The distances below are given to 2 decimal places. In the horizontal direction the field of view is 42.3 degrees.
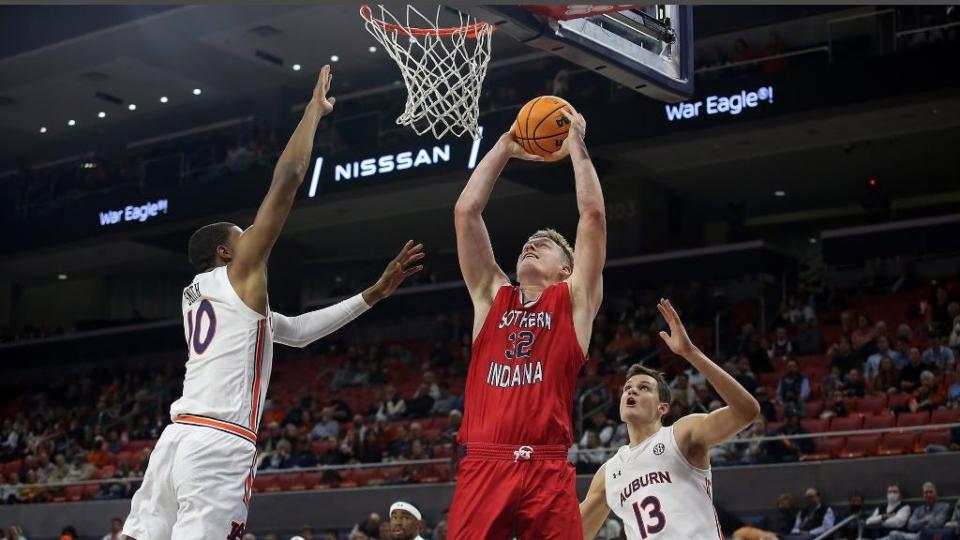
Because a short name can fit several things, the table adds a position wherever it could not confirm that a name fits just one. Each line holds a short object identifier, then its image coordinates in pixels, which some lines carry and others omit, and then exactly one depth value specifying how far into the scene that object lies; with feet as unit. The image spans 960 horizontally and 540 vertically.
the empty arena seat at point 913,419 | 47.03
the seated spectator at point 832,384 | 51.16
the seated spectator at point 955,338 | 50.88
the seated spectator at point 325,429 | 65.10
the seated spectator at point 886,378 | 50.26
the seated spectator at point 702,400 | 49.68
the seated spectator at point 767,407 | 51.08
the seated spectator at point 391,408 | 65.62
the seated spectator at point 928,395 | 47.55
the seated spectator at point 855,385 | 50.85
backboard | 22.41
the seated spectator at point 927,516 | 39.88
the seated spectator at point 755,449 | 47.96
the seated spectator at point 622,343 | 64.08
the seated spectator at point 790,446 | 47.42
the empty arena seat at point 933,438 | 45.70
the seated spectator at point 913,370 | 49.49
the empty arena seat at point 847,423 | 48.56
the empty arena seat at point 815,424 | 49.16
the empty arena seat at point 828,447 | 47.47
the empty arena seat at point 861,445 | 46.70
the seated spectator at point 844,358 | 54.03
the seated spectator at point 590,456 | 50.21
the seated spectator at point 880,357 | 51.34
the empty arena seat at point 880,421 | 47.60
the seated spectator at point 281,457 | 61.57
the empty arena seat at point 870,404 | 49.34
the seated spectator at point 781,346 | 59.77
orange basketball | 18.40
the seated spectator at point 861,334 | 54.65
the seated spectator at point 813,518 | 42.65
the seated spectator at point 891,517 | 41.22
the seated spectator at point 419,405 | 64.64
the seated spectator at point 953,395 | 46.75
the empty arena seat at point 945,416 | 45.96
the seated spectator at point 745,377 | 52.90
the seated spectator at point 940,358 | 49.47
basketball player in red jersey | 15.24
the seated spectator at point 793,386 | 51.75
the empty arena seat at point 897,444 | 45.98
